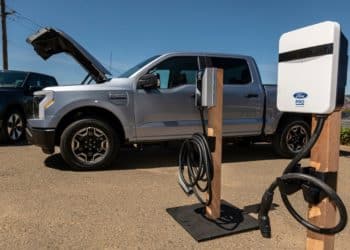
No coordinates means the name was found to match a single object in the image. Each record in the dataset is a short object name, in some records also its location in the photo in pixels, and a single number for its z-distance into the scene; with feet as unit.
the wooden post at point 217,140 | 10.77
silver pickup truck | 17.21
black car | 26.40
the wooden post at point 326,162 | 6.37
